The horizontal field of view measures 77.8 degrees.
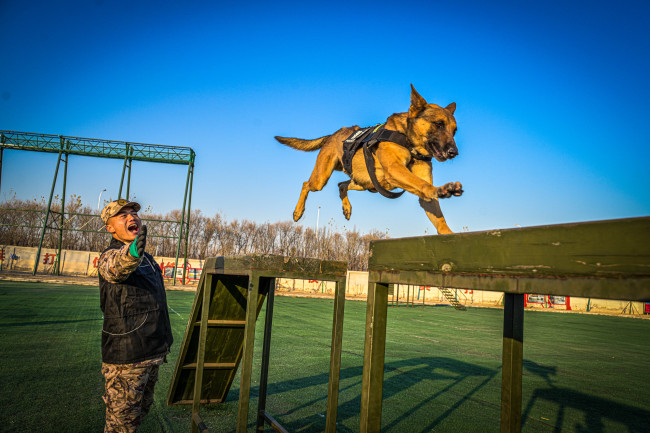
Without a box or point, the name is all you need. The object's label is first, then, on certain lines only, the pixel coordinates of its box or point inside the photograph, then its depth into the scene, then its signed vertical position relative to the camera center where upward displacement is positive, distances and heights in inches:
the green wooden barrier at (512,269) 40.4 +0.0
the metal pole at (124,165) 1111.1 +207.0
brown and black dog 114.7 +34.1
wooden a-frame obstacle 115.6 -29.0
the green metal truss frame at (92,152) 1084.5 +234.7
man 121.0 -26.4
